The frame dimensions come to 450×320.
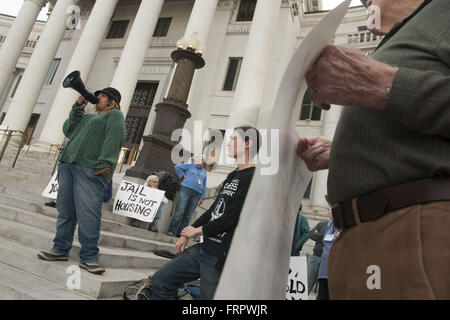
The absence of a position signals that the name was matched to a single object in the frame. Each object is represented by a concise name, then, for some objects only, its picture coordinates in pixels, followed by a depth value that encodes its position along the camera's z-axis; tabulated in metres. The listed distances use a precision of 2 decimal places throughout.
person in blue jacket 7.16
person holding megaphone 3.38
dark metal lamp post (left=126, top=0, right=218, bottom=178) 7.89
